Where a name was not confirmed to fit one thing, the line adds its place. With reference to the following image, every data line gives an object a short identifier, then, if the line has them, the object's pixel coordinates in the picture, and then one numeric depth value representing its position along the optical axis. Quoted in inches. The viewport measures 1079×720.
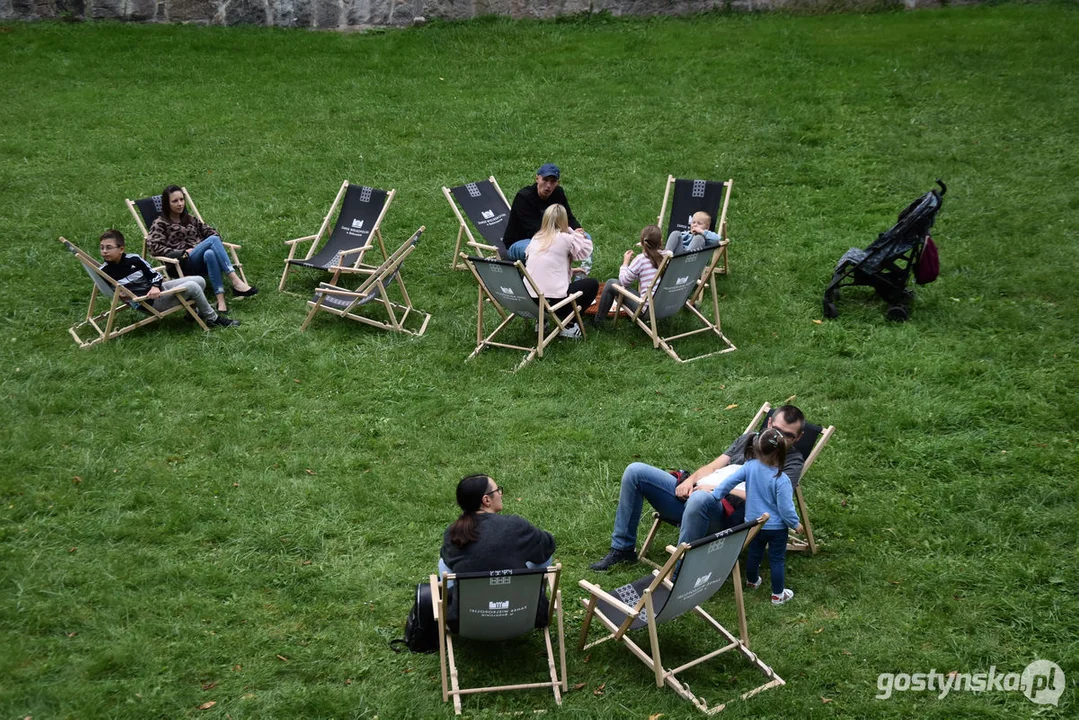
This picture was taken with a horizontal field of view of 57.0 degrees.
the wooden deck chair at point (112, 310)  342.0
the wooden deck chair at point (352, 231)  394.9
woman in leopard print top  374.9
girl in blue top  211.3
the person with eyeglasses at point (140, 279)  348.2
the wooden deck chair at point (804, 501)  230.1
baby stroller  346.0
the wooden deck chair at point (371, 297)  353.4
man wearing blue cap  379.2
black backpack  198.5
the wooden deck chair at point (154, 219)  379.2
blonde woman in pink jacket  339.9
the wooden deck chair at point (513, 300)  328.2
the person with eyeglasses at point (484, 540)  193.2
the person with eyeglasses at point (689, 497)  218.8
